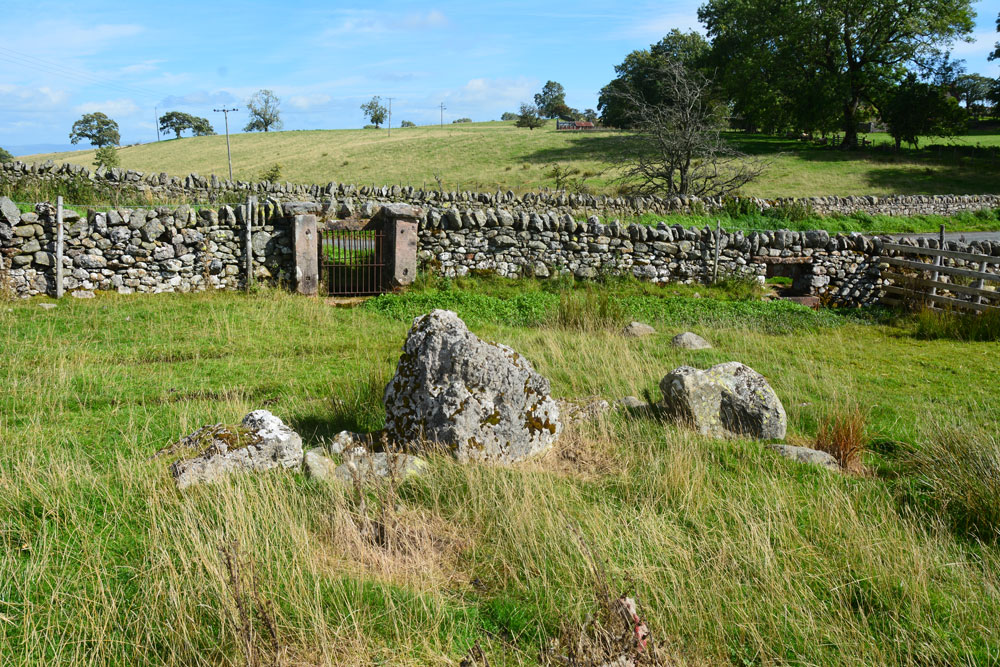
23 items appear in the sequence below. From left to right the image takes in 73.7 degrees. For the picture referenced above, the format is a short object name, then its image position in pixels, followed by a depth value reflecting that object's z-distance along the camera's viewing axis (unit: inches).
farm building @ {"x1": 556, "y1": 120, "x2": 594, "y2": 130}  2701.8
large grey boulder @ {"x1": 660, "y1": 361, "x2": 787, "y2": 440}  263.6
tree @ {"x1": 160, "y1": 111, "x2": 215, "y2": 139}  3681.1
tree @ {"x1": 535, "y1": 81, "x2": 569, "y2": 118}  4247.0
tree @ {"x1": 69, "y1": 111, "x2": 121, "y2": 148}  3319.4
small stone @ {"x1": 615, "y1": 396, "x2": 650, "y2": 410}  286.7
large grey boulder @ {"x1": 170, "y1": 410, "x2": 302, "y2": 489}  196.2
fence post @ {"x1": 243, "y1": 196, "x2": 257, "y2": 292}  535.8
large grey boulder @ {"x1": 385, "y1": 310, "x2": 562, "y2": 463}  226.1
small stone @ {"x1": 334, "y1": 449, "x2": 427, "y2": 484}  200.4
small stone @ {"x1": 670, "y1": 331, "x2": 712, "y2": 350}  408.2
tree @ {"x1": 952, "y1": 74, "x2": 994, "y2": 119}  2765.7
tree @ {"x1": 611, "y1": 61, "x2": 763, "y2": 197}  965.2
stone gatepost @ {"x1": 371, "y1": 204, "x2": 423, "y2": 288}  561.6
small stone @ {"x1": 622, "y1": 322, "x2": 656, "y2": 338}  447.2
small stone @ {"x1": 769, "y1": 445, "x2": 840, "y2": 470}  233.5
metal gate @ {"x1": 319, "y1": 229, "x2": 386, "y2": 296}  562.9
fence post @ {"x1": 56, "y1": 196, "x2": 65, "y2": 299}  476.1
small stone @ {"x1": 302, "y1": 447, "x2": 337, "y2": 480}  205.5
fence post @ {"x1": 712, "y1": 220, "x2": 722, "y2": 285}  644.7
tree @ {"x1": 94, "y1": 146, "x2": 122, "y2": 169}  1390.3
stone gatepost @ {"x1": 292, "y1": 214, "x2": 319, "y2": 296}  538.9
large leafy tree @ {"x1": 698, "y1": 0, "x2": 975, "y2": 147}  1552.7
